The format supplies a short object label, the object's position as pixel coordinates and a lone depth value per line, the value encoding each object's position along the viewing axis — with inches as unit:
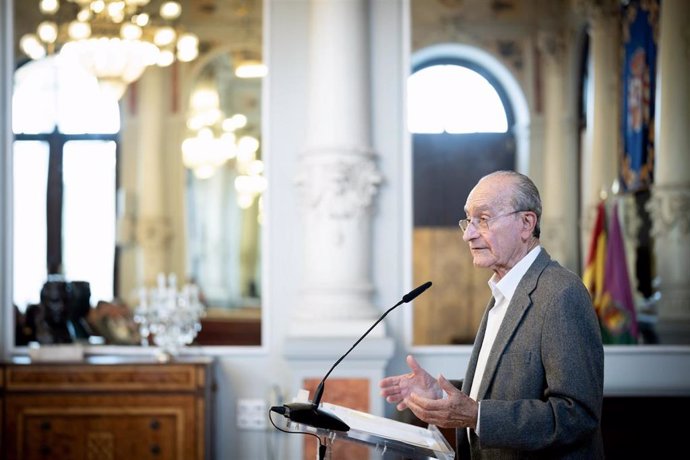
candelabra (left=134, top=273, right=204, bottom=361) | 197.6
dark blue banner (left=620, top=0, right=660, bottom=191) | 215.2
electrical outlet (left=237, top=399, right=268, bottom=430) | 199.4
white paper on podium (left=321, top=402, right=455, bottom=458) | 90.5
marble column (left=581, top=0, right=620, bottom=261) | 214.8
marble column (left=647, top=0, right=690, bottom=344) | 210.4
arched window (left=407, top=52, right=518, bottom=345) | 202.8
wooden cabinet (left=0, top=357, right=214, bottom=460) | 182.5
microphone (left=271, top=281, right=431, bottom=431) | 86.7
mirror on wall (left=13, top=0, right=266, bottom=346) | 203.3
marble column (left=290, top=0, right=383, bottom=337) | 193.5
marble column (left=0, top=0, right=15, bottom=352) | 203.9
